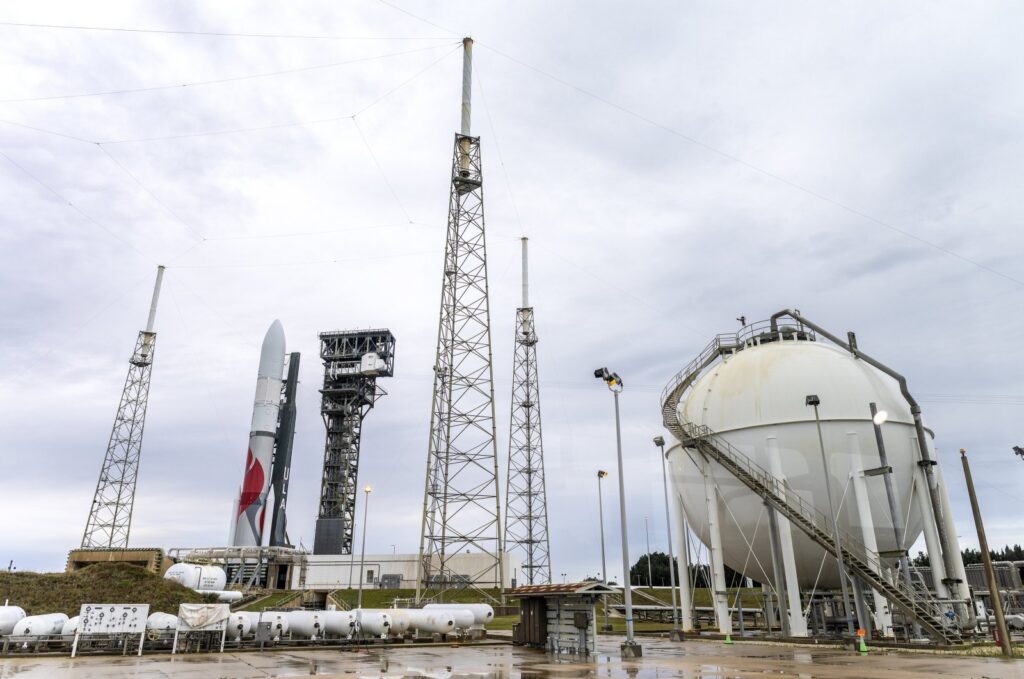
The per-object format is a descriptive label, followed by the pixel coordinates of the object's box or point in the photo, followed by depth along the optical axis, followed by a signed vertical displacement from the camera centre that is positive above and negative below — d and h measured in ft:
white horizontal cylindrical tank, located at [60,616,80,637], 91.93 -7.04
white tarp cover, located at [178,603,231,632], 91.40 -5.42
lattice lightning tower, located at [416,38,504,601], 155.94 +51.27
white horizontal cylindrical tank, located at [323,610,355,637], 105.60 -7.26
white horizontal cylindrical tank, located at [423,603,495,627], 117.70 -6.01
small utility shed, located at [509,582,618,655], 78.89 -5.15
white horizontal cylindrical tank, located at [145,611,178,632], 96.37 -6.56
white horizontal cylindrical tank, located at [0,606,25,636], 97.92 -6.03
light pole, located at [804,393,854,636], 87.35 +8.94
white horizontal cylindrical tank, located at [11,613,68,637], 91.76 -6.71
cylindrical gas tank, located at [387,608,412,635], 109.19 -7.31
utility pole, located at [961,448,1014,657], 64.69 +0.76
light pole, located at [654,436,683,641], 109.19 +8.92
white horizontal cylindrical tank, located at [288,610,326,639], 104.42 -7.38
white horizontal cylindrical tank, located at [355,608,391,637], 106.42 -7.25
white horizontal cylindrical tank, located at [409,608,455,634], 111.34 -7.47
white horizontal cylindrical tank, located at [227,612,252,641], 97.81 -7.19
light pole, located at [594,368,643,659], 74.33 -2.60
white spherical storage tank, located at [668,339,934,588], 100.27 +20.99
